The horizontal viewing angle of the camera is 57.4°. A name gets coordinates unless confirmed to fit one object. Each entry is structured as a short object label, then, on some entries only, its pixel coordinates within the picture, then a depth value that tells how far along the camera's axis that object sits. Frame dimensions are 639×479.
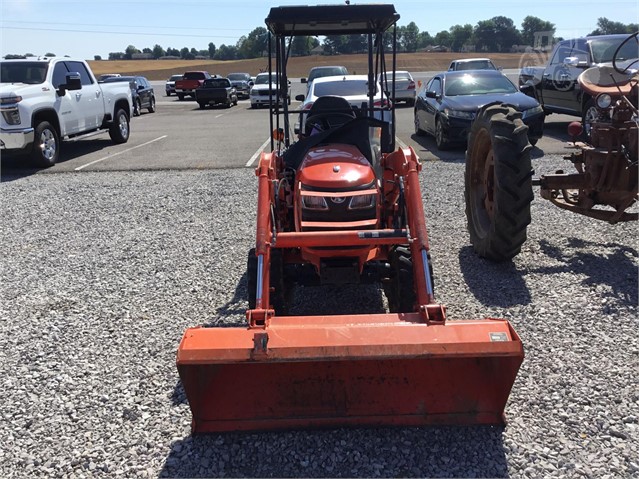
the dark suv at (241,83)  33.97
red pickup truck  33.44
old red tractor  5.00
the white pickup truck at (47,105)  10.67
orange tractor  2.94
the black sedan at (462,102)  11.50
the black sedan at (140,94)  24.70
